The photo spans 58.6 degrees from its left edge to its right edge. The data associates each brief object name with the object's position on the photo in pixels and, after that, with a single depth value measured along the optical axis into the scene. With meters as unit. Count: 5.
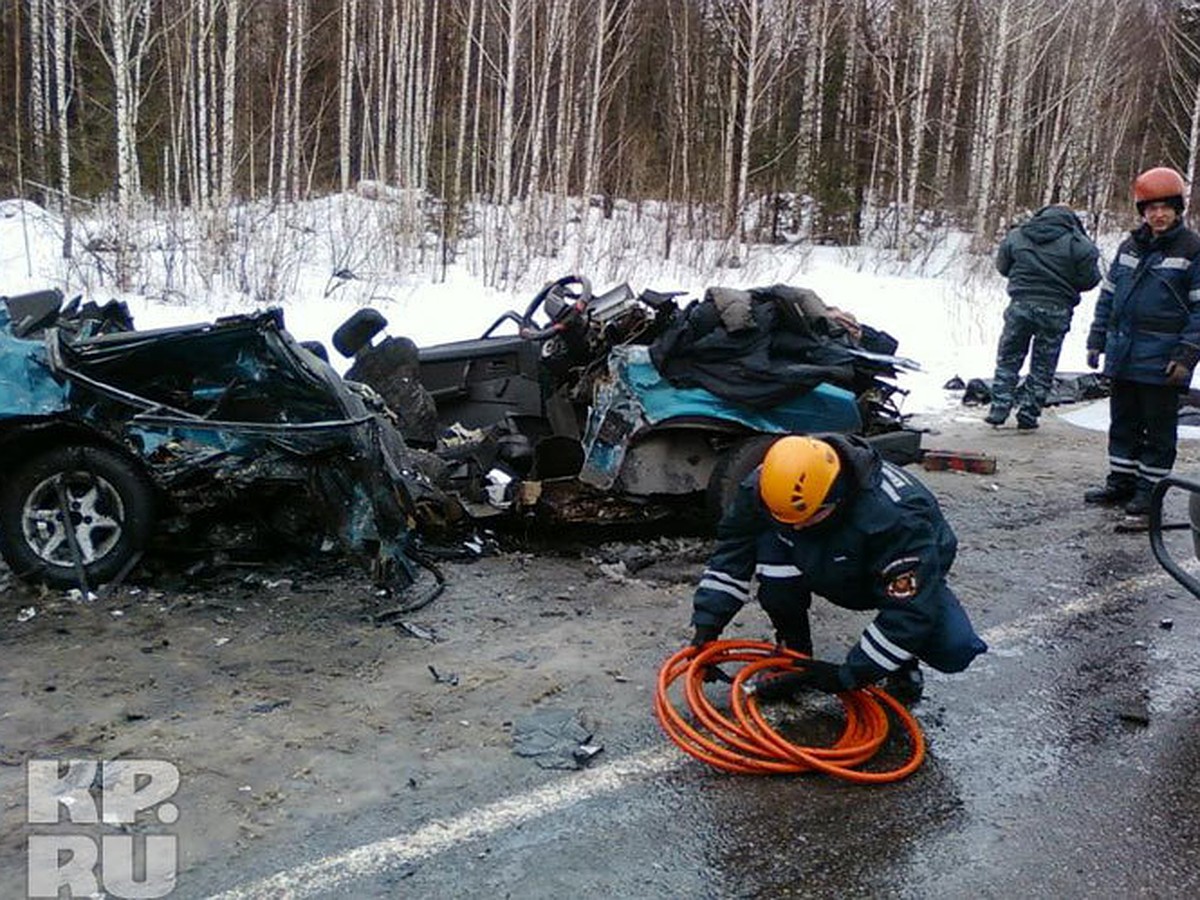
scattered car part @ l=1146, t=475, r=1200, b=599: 3.67
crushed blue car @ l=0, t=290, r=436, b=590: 4.61
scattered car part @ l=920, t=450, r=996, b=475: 7.64
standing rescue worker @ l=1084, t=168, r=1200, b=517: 6.31
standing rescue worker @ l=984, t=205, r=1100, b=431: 9.05
